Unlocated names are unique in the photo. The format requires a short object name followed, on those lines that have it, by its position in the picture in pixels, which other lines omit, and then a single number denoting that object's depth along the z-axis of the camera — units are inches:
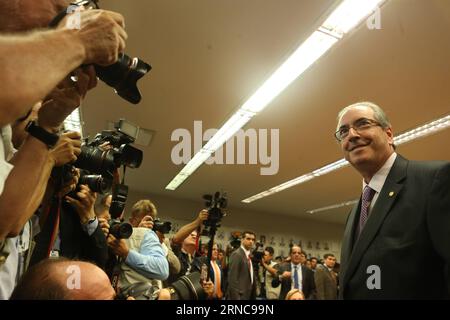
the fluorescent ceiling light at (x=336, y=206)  345.2
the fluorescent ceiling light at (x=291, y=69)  112.8
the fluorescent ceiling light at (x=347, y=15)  93.5
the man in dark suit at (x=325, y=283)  199.9
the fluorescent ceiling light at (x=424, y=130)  169.3
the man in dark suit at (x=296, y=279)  216.7
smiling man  44.8
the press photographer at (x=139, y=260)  66.9
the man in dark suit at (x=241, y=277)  173.8
